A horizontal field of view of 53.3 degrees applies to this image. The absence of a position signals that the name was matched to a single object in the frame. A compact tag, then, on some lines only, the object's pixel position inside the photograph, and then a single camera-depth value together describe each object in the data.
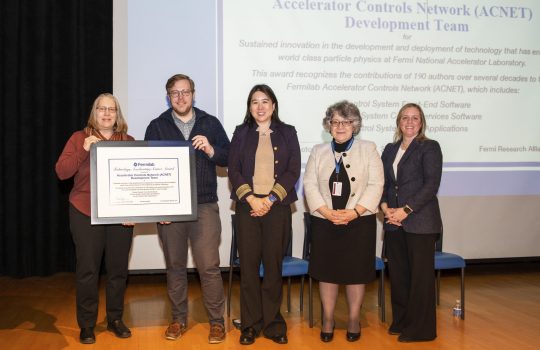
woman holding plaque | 3.30
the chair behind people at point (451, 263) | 4.07
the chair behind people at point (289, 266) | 3.91
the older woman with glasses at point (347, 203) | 3.36
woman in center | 3.37
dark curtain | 5.08
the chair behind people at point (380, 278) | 3.96
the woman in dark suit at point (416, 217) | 3.46
